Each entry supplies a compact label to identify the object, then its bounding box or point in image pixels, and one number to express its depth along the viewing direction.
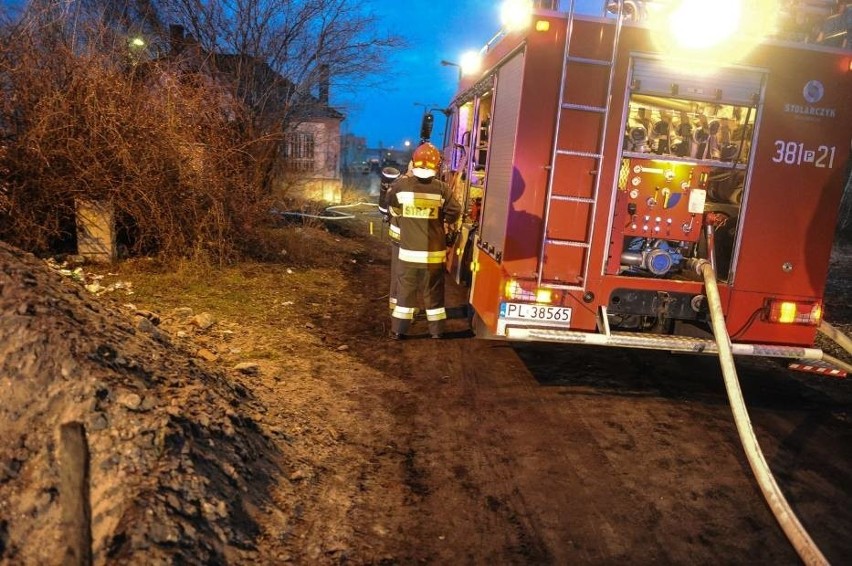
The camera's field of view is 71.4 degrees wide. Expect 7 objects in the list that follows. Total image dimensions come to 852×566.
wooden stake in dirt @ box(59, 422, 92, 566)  2.29
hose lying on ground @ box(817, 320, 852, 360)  4.79
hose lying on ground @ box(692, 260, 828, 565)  2.90
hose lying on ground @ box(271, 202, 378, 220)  13.01
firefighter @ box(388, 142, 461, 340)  6.18
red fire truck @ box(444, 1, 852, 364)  4.47
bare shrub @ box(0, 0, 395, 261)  7.62
